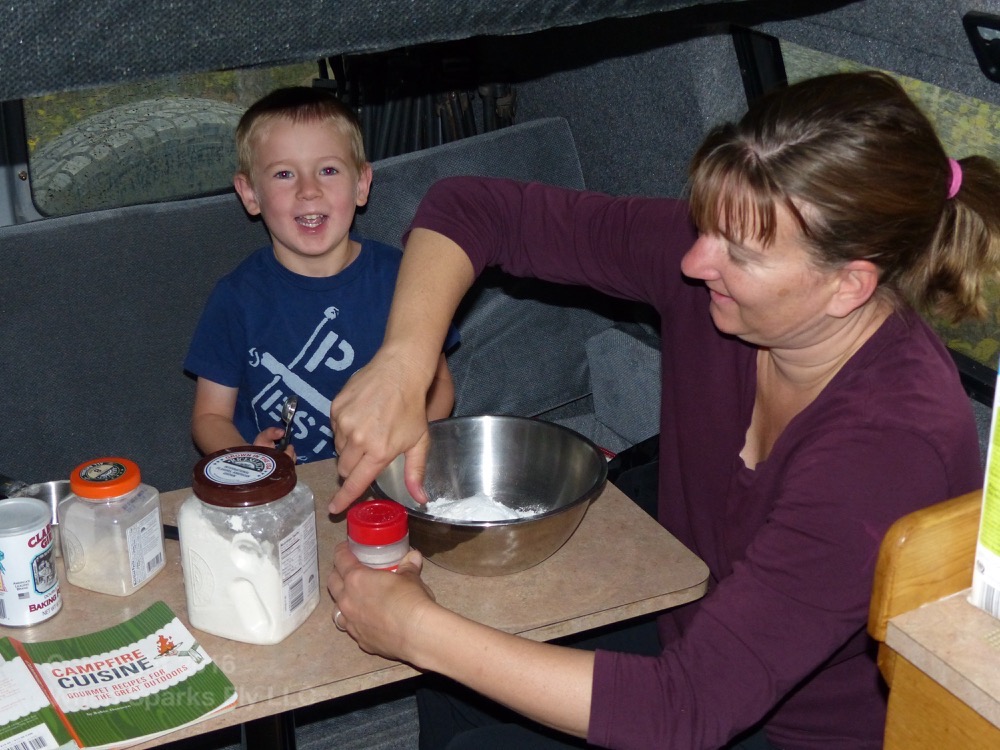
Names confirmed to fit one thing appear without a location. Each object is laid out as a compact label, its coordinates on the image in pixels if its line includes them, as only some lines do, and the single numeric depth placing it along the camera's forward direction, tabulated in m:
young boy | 1.87
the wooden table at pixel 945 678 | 0.77
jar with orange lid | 1.15
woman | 1.03
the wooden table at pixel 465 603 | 1.08
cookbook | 1.01
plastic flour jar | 1.07
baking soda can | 1.09
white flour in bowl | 1.25
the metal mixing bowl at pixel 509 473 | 1.22
